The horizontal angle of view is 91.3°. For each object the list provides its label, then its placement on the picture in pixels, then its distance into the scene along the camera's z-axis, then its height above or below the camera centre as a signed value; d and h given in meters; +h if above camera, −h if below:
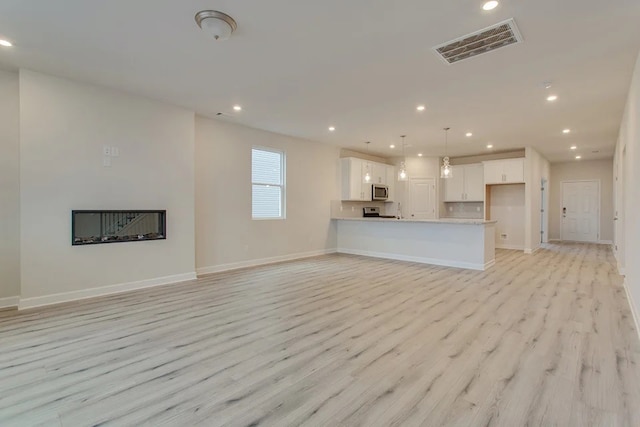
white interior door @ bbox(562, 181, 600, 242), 9.94 +0.10
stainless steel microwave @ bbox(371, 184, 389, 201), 8.52 +0.59
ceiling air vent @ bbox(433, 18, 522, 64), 2.71 +1.60
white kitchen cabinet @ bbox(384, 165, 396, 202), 9.06 +0.99
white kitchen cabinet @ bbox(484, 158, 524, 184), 7.82 +1.08
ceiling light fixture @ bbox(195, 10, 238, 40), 2.53 +1.58
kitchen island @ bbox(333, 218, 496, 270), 5.75 -0.57
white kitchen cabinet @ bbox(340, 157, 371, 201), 7.86 +0.90
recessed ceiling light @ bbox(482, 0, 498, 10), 2.37 +1.60
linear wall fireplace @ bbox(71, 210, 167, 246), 3.97 -0.19
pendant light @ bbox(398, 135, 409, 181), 6.15 +0.77
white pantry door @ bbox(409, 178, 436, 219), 9.16 +0.44
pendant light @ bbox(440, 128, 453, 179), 5.62 +0.79
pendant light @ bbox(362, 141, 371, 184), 8.20 +1.08
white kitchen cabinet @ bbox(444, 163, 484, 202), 8.71 +0.83
